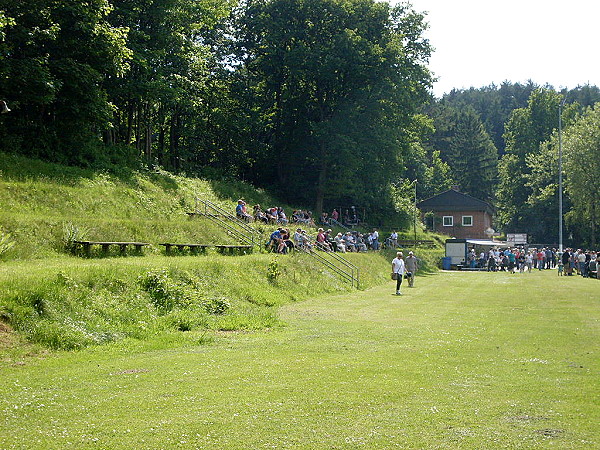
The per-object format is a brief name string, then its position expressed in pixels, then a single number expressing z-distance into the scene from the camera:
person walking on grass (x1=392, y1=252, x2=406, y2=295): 30.50
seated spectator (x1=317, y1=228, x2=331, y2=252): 37.51
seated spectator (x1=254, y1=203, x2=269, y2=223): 38.34
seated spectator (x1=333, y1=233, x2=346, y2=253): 41.38
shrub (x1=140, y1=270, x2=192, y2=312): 18.80
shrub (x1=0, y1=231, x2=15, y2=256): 20.03
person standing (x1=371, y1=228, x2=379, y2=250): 48.75
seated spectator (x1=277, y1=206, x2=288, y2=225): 39.97
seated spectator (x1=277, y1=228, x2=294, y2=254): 31.75
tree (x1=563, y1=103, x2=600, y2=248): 75.81
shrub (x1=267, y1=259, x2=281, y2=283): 26.36
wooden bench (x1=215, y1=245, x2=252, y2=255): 29.47
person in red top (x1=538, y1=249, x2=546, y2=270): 60.50
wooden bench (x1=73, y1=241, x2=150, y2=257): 23.02
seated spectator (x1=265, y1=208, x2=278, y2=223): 39.09
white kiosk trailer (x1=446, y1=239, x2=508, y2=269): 59.44
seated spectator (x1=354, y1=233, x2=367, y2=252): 46.09
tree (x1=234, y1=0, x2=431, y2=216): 54.53
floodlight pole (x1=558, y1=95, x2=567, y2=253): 68.00
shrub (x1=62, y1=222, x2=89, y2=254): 22.91
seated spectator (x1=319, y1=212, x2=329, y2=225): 52.11
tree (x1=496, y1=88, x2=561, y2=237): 104.06
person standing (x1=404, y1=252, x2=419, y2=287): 34.72
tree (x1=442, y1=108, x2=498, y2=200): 125.38
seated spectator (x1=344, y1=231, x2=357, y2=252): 44.31
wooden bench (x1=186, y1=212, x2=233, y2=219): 34.23
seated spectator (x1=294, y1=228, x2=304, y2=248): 34.31
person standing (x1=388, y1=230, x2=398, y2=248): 53.75
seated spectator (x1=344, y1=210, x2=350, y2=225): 59.25
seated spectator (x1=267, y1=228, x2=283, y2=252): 32.12
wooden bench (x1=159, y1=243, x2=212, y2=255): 26.75
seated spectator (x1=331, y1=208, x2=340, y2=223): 56.34
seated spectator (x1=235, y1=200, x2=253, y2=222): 37.30
